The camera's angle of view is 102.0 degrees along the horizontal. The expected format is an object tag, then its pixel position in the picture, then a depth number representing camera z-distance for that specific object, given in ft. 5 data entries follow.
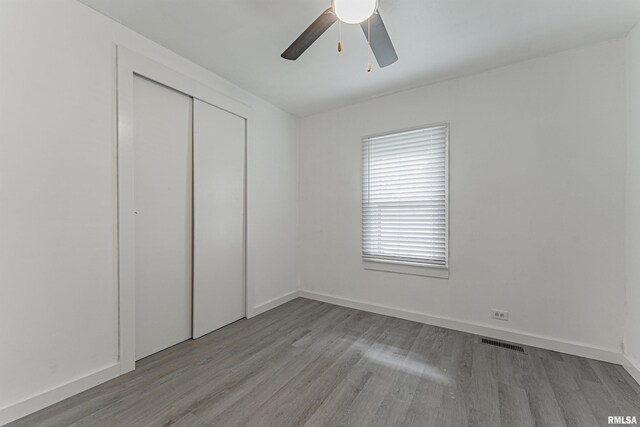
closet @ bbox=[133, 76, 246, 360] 7.24
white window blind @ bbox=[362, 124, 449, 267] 9.45
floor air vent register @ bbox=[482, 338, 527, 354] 7.71
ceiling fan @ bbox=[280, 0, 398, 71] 4.50
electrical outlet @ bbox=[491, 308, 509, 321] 8.32
